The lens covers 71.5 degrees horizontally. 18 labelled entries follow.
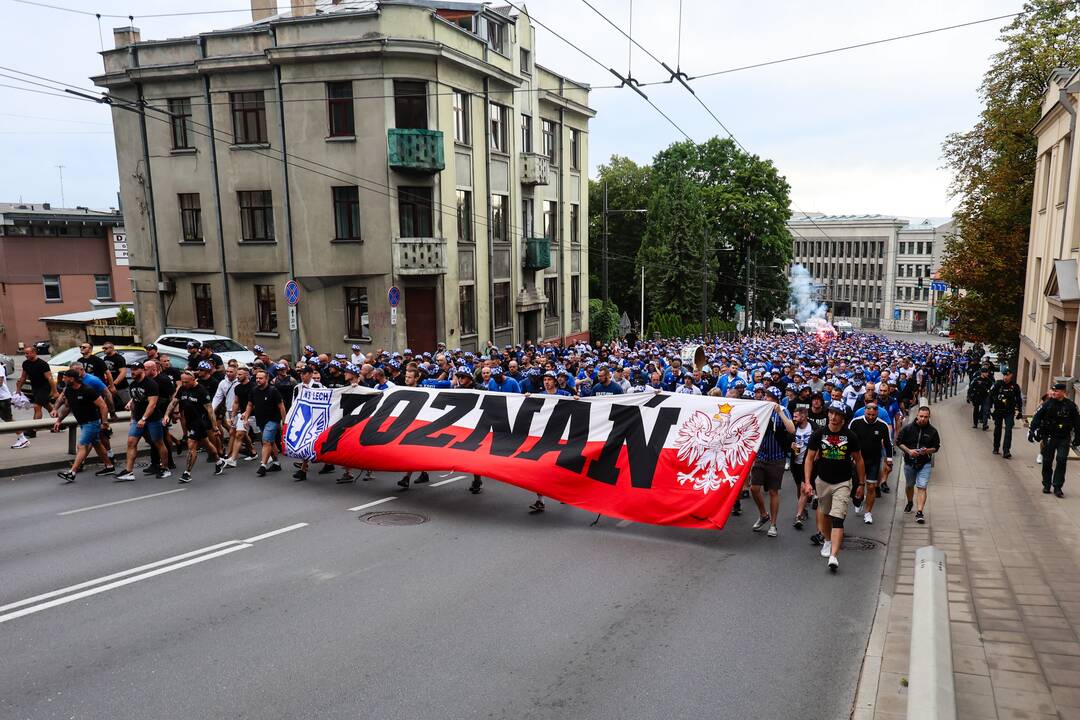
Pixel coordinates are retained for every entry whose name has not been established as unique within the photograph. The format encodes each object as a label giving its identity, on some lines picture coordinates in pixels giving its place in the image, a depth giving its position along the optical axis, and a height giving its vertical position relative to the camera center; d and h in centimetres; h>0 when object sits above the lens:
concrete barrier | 363 -212
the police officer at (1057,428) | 1171 -260
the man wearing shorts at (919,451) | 1022 -254
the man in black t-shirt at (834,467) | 818 -224
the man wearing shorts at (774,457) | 914 -233
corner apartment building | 2523 +353
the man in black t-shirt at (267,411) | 1193 -224
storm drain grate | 901 -339
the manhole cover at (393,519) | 940 -314
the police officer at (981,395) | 2070 -377
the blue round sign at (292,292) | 1911 -53
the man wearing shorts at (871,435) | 978 -222
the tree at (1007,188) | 2944 +299
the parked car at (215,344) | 2167 -210
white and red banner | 895 -232
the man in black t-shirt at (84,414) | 1127 -214
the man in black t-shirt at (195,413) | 1203 -228
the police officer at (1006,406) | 1570 -300
